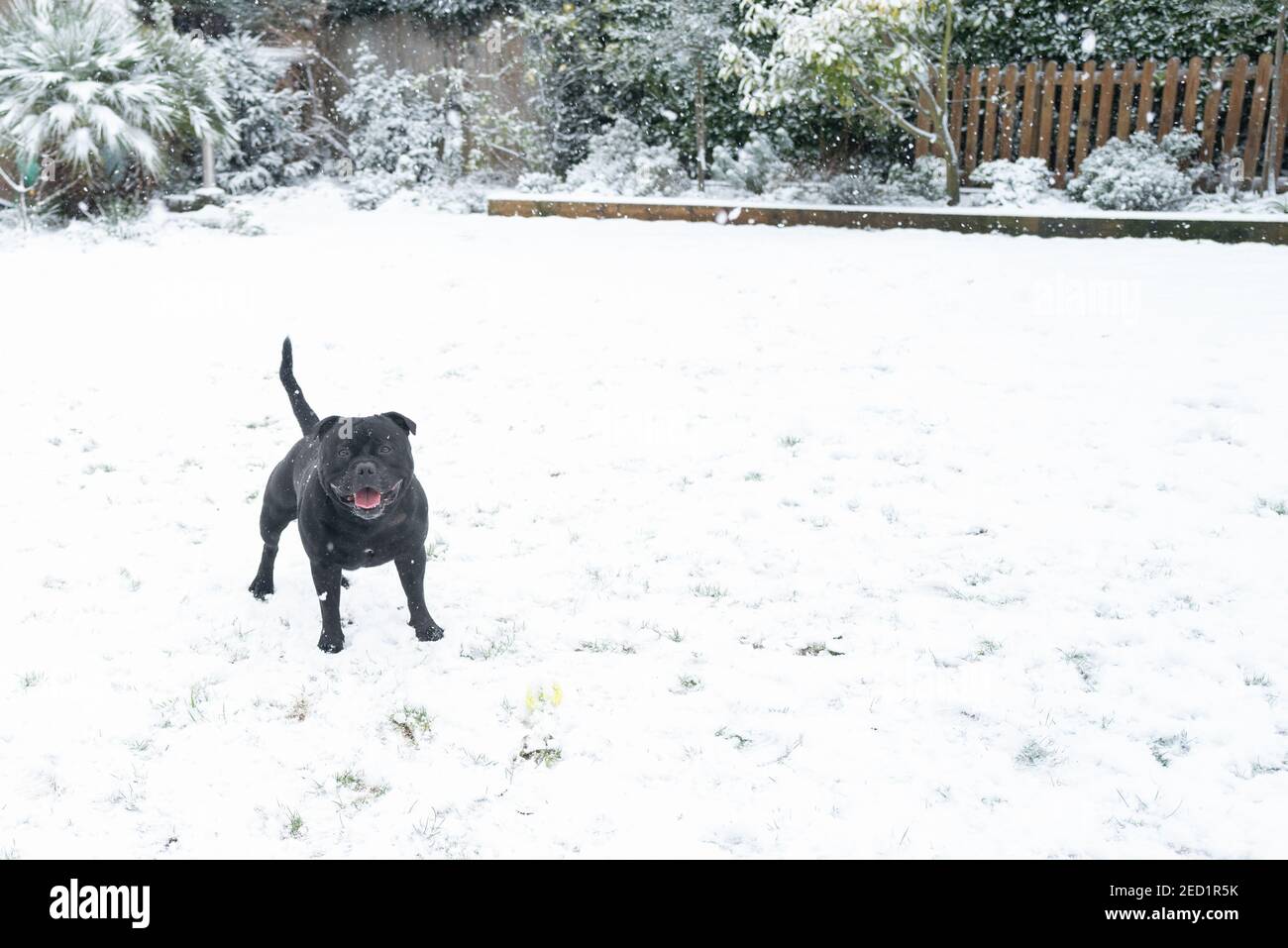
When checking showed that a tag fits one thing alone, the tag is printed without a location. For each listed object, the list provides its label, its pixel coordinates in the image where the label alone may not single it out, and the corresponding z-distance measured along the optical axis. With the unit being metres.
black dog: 2.88
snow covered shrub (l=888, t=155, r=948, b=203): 10.14
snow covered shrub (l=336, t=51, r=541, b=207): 12.53
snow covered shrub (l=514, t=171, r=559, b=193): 11.62
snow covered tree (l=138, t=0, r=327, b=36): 13.38
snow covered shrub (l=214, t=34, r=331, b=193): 12.15
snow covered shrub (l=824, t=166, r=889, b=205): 10.09
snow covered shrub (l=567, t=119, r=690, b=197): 11.25
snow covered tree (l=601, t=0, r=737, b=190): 10.87
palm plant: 9.44
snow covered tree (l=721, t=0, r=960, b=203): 9.33
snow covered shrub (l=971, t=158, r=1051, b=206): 9.59
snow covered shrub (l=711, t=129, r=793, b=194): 11.00
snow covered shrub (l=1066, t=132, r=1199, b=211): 8.99
